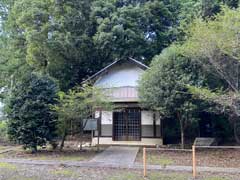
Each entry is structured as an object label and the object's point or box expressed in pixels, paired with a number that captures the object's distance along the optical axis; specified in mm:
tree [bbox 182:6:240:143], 11172
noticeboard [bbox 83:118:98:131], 15172
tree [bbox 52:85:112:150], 13922
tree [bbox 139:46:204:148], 13875
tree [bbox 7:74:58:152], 14266
